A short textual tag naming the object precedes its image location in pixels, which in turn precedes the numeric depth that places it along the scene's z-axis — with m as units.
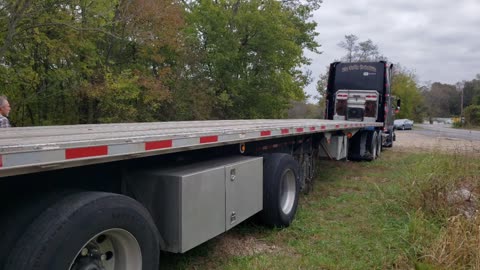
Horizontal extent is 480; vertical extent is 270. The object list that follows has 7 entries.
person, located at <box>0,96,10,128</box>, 6.05
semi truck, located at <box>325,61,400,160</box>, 14.76
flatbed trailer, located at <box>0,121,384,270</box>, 2.45
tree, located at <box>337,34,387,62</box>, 57.91
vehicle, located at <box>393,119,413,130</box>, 48.42
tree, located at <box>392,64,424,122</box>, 61.27
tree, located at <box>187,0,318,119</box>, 23.12
